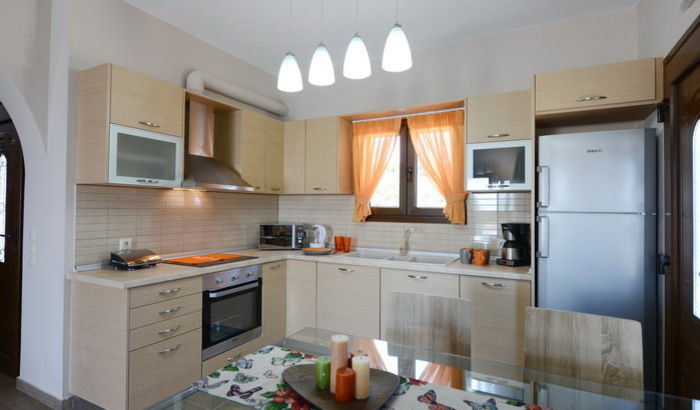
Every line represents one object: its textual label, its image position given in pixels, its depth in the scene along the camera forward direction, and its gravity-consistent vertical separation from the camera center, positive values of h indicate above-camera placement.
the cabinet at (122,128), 2.16 +0.49
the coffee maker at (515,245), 2.64 -0.26
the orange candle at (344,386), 1.03 -0.52
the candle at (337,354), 1.09 -0.45
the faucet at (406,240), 3.32 -0.29
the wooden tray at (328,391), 1.03 -0.56
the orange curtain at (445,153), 3.09 +0.50
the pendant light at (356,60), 1.52 +0.63
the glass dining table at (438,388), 1.08 -0.59
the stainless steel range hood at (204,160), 2.70 +0.37
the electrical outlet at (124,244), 2.52 -0.28
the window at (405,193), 3.36 +0.15
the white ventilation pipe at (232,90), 2.95 +1.06
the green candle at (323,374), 1.11 -0.52
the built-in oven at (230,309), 2.51 -0.77
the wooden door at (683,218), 1.60 -0.03
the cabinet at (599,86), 2.03 +0.74
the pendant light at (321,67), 1.59 +0.62
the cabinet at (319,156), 3.39 +0.50
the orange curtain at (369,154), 3.40 +0.52
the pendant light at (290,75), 1.66 +0.61
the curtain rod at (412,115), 3.13 +0.87
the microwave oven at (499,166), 2.58 +0.32
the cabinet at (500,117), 2.58 +0.68
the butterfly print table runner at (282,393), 1.06 -0.58
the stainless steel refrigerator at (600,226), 2.02 -0.09
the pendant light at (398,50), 1.47 +0.65
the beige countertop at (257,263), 2.08 -0.43
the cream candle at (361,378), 1.05 -0.50
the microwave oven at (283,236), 3.52 -0.29
